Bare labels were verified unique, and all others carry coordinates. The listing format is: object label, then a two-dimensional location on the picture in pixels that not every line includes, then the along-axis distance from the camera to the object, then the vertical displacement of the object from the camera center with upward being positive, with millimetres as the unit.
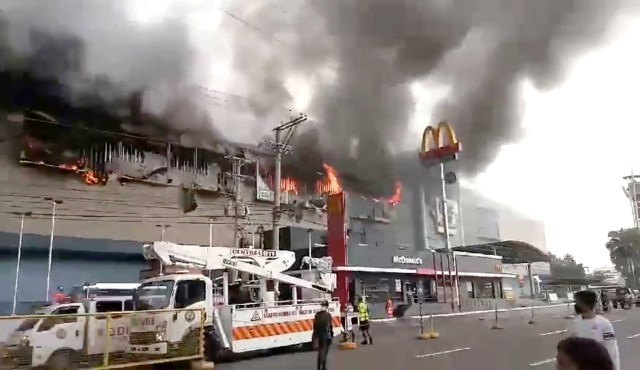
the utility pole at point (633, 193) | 63375 +12053
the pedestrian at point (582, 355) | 2156 -247
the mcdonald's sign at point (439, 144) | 32344 +9235
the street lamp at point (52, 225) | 26375 +4050
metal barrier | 8920 -639
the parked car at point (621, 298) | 33719 -349
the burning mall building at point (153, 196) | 28328 +7032
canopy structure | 39656 +3390
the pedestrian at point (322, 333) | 9461 -615
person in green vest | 16094 -637
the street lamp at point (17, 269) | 24147 +1691
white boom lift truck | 10914 -196
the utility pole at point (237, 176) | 27683 +6787
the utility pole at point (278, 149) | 23938 +7320
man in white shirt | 4062 -231
